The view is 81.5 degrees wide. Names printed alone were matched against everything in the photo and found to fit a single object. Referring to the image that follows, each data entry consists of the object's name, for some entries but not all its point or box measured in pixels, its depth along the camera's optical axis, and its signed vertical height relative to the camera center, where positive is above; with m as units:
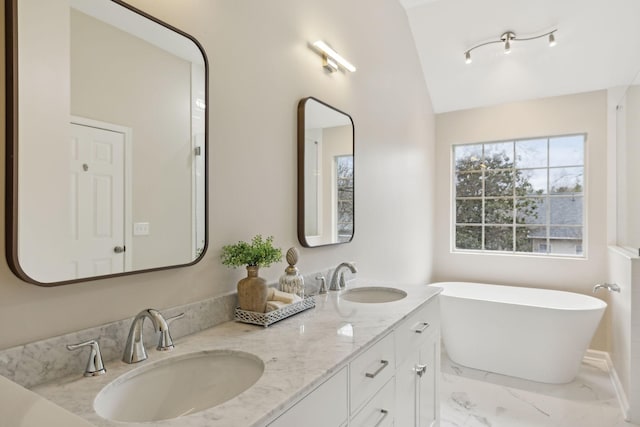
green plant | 1.40 -0.15
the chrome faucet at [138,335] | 1.03 -0.34
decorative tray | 1.36 -0.38
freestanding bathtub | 2.83 -0.97
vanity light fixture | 2.02 +0.90
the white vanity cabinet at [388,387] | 1.00 -0.60
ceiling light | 2.95 +1.45
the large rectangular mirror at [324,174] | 1.90 +0.22
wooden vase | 1.40 -0.30
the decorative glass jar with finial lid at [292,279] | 1.62 -0.28
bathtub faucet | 2.81 -0.56
